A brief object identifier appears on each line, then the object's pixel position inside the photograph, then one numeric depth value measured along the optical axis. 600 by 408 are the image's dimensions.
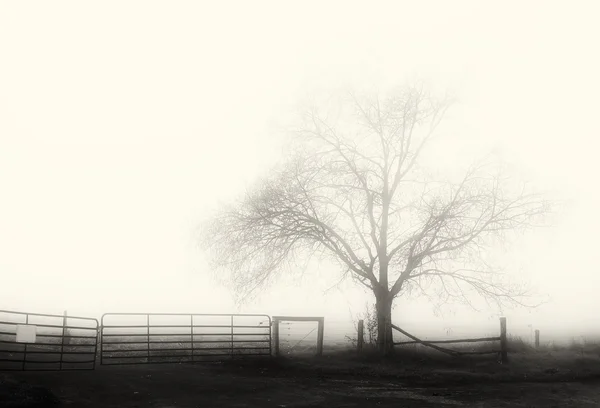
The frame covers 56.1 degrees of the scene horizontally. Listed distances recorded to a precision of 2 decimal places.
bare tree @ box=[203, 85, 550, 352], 21.11
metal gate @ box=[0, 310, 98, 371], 13.95
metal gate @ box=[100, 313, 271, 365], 19.57
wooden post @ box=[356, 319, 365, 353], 22.45
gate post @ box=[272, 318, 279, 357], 20.58
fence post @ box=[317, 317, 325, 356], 21.77
